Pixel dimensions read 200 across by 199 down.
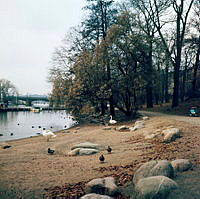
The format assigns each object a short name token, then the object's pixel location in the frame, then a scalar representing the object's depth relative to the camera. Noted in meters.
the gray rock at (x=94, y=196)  4.26
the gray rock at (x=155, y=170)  5.15
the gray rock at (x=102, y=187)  4.81
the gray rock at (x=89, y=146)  10.04
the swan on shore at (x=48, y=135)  14.16
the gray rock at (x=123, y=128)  14.96
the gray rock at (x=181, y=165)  5.73
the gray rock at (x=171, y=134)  9.02
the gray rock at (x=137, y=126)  13.80
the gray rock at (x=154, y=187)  4.28
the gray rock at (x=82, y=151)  9.24
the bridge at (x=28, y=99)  107.97
